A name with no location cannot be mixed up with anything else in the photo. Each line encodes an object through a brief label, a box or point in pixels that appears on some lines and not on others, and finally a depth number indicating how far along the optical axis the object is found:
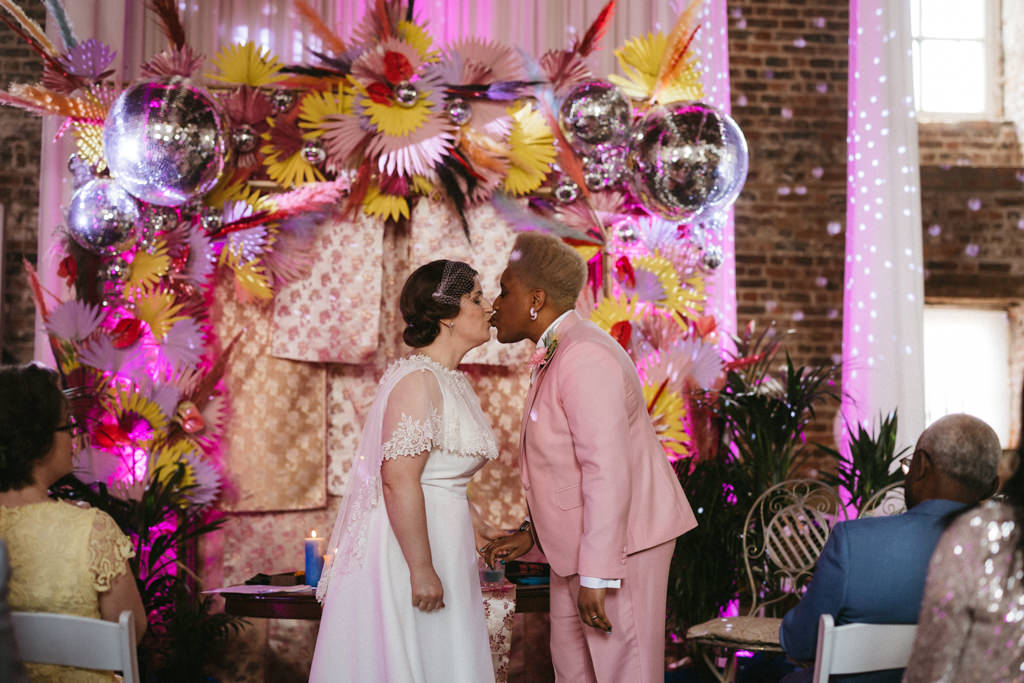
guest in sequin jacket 1.44
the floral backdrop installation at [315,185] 3.86
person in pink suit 2.40
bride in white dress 2.37
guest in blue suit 2.02
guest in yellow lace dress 2.00
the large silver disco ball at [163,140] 3.67
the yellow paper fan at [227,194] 4.07
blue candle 3.32
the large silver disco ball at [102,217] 3.80
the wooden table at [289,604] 3.18
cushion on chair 3.50
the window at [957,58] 6.73
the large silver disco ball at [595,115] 3.95
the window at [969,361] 6.52
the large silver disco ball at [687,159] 3.91
